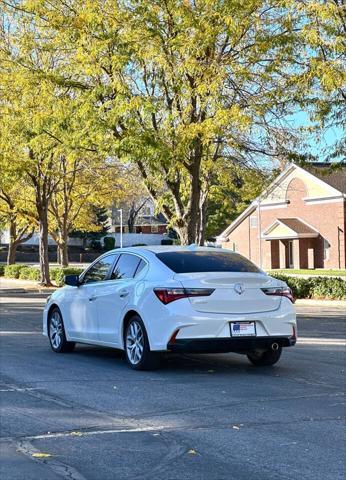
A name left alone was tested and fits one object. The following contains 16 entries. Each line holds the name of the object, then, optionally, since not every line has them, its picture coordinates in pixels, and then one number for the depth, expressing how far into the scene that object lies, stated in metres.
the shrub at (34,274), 38.03
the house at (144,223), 97.56
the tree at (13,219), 37.78
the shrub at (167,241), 86.95
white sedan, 9.08
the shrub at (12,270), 41.85
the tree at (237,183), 23.77
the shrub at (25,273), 39.69
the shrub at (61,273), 33.91
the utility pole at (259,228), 58.38
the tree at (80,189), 34.25
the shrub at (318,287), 24.25
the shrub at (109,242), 85.56
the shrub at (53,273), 35.81
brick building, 51.25
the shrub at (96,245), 87.06
